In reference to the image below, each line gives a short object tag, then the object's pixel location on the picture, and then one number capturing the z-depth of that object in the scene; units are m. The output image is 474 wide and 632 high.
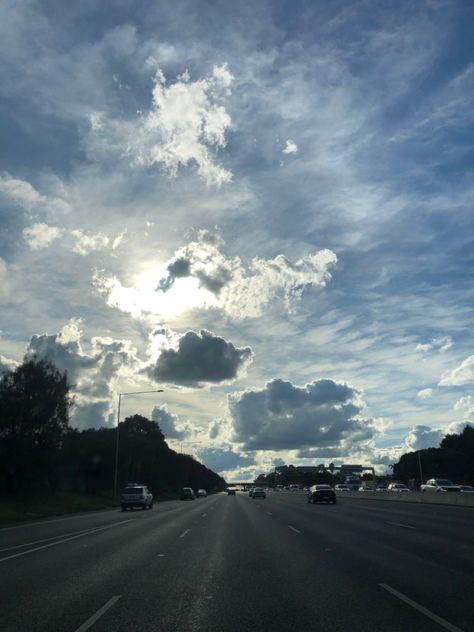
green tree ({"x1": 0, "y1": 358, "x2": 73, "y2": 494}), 44.59
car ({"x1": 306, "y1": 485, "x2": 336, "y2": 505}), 45.88
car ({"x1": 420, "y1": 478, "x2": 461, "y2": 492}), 52.28
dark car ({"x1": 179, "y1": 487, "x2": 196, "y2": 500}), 79.19
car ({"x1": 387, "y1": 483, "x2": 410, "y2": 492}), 71.69
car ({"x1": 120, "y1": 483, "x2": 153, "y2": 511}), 44.03
